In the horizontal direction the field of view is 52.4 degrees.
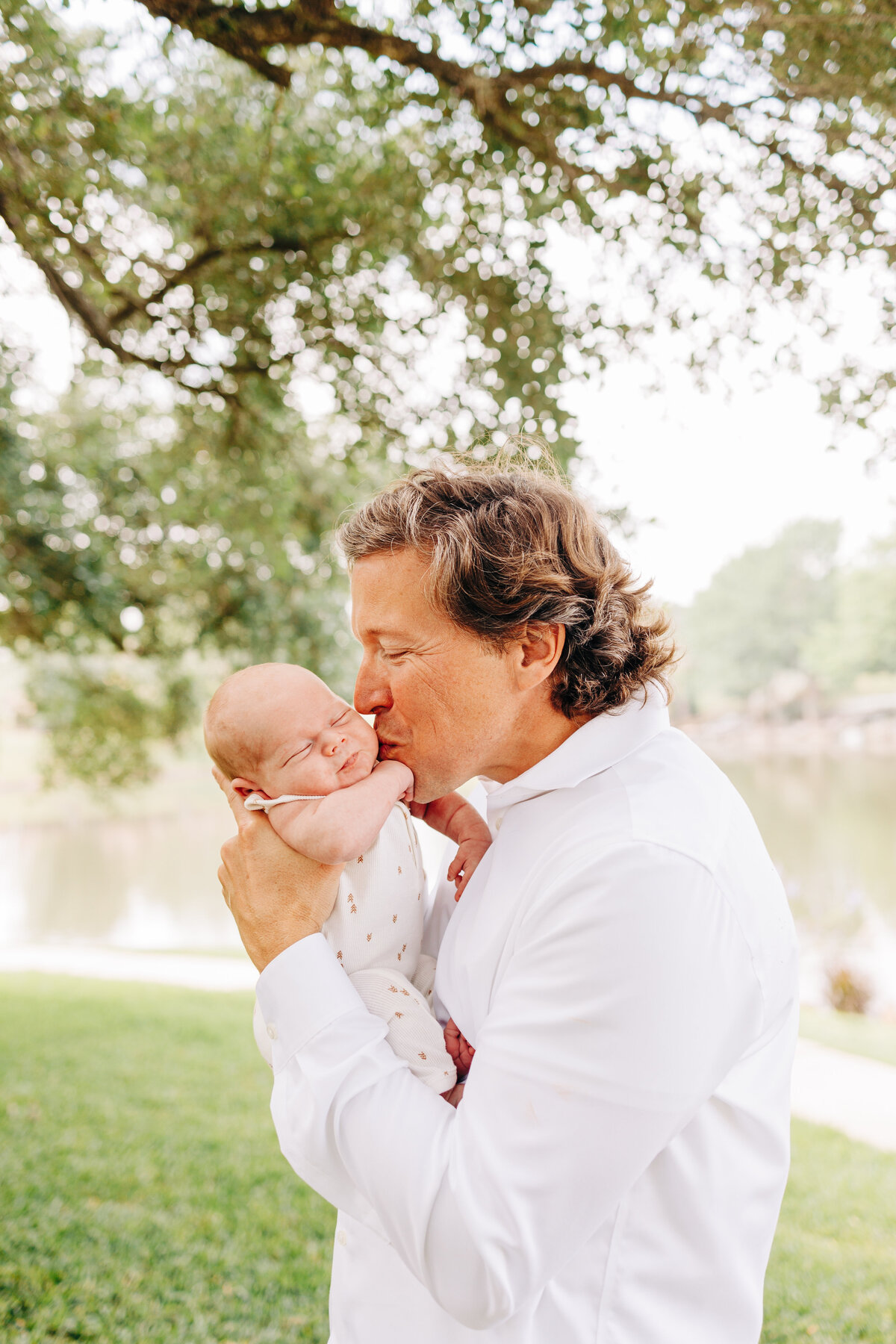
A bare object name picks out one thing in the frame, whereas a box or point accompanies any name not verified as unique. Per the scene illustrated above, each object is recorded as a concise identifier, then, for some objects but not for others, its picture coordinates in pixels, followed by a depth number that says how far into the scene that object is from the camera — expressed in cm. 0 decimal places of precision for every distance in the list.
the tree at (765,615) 3041
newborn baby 163
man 115
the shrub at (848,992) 1062
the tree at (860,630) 2580
